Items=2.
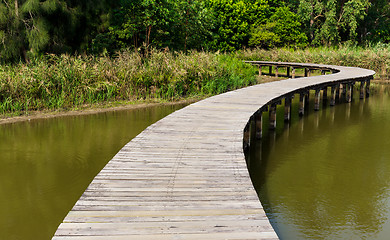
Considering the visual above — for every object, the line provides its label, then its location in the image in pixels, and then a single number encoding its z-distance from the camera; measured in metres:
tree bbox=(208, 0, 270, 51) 31.52
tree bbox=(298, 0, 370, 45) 32.94
